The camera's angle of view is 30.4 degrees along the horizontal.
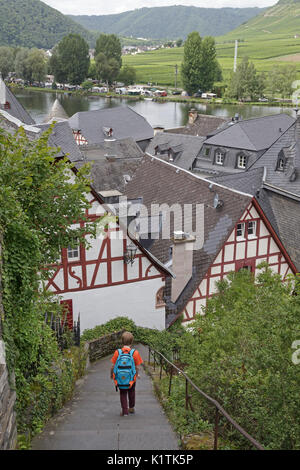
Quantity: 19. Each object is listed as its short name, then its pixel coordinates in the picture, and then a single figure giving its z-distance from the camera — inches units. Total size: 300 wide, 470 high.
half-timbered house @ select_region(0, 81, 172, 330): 742.5
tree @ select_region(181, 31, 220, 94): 5556.1
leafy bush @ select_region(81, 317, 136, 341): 679.7
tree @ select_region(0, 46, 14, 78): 6456.7
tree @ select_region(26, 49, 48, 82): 6220.5
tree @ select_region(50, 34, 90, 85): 6235.2
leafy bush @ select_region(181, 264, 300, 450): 357.4
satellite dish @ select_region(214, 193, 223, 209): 921.9
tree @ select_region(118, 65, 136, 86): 6451.8
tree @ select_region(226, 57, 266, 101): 5078.7
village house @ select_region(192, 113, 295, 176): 1578.5
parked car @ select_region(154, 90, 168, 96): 5885.8
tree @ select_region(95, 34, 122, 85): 6284.5
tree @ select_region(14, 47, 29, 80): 6309.1
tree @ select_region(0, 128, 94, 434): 388.2
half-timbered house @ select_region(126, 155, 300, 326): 844.0
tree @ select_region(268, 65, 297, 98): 5027.1
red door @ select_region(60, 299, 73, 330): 723.1
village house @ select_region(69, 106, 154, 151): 2372.0
